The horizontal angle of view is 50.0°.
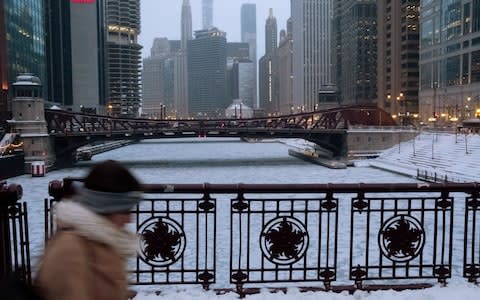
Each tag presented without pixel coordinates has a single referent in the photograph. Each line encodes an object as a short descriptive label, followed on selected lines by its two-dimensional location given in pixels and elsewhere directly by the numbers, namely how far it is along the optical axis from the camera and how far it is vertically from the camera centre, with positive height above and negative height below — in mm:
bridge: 61375 -2121
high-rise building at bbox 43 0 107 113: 122750 +17436
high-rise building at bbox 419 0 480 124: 85875 +10349
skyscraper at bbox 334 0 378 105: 156625 +20710
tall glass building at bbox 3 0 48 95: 87062 +15016
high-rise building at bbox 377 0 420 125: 127188 +14565
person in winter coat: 2344 -596
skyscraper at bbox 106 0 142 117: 192212 +16553
